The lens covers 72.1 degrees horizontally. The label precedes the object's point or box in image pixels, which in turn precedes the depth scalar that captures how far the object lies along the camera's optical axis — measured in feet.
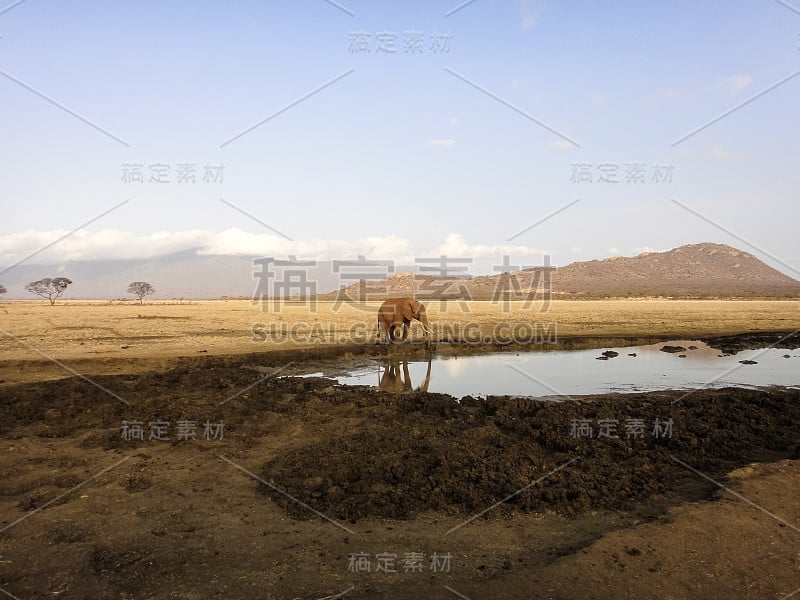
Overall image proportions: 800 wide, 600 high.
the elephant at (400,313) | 88.69
